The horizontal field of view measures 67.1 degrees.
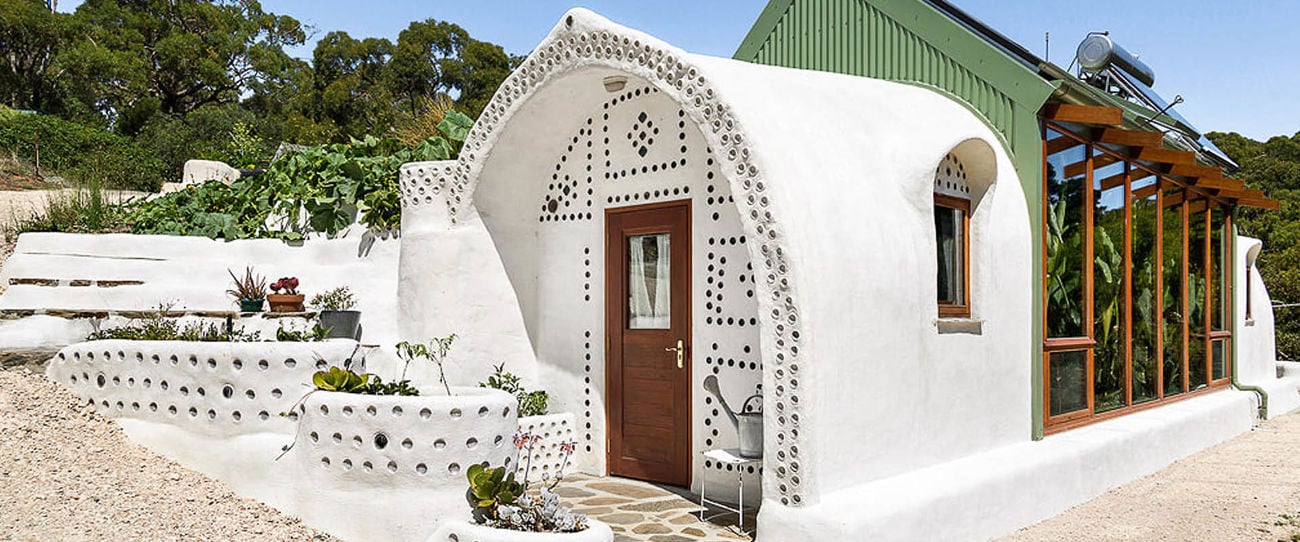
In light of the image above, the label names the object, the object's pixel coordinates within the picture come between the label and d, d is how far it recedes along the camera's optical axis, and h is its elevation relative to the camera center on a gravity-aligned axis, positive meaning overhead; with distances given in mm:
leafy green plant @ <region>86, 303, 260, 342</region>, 7511 -380
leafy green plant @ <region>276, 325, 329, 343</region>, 7461 -414
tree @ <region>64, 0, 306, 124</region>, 29594 +7444
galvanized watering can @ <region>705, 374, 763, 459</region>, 6395 -1013
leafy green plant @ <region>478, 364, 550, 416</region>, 8109 -943
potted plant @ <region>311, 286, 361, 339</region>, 8633 -272
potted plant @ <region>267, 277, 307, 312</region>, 8703 -138
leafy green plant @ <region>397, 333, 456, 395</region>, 7914 -570
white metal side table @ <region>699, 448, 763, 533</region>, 6180 -1165
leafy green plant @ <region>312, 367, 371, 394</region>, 6406 -652
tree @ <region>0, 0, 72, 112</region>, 27953 +6904
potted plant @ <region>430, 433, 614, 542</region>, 5273 -1319
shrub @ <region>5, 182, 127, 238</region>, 10555 +751
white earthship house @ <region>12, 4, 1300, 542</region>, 5695 -301
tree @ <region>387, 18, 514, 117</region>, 36875 +8077
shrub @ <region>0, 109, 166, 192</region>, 19312 +2808
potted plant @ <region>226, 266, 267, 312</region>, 8703 -93
